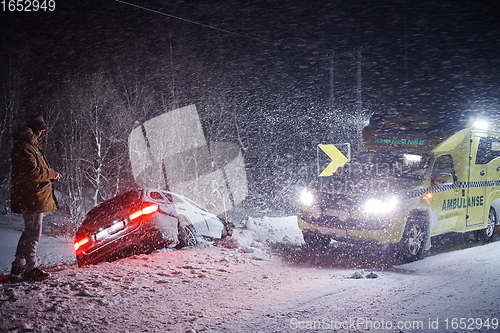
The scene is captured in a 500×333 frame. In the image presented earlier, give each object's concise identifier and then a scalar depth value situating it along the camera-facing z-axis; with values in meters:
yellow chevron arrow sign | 11.07
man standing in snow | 4.97
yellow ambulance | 6.29
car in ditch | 6.10
